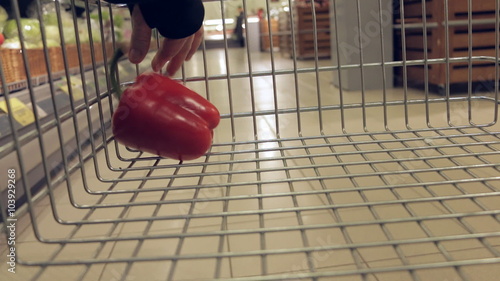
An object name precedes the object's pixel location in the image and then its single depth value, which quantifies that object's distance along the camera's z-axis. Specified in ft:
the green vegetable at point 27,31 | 5.93
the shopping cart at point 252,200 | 1.88
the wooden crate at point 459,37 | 8.17
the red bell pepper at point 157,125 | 2.66
